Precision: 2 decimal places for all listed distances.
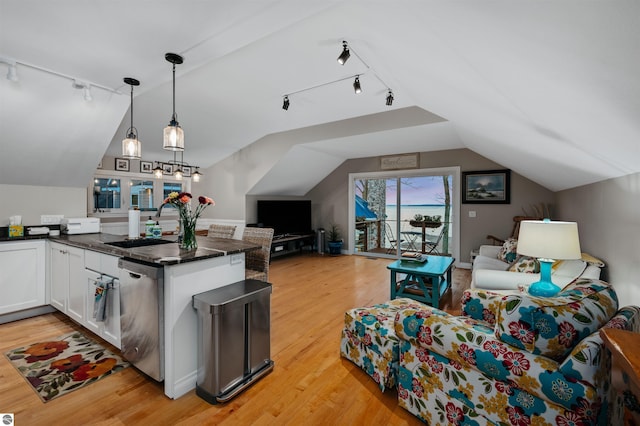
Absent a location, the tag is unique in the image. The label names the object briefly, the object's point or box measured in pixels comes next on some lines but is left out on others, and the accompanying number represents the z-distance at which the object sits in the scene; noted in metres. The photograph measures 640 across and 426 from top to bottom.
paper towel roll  3.09
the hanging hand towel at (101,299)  2.24
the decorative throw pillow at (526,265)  2.97
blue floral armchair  1.12
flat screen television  6.31
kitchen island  1.85
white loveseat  2.48
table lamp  2.06
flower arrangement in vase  2.36
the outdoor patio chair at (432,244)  6.08
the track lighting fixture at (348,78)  2.29
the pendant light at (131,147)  2.38
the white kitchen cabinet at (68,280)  2.71
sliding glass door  5.93
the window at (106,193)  4.97
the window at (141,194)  5.47
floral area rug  1.99
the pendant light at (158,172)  4.46
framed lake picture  5.24
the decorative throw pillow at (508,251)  3.86
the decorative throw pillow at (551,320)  1.19
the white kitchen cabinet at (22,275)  2.97
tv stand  6.30
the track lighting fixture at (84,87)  2.60
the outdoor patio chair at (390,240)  6.62
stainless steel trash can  1.81
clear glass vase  2.36
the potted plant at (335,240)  6.96
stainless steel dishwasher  1.89
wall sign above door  6.11
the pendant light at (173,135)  2.14
